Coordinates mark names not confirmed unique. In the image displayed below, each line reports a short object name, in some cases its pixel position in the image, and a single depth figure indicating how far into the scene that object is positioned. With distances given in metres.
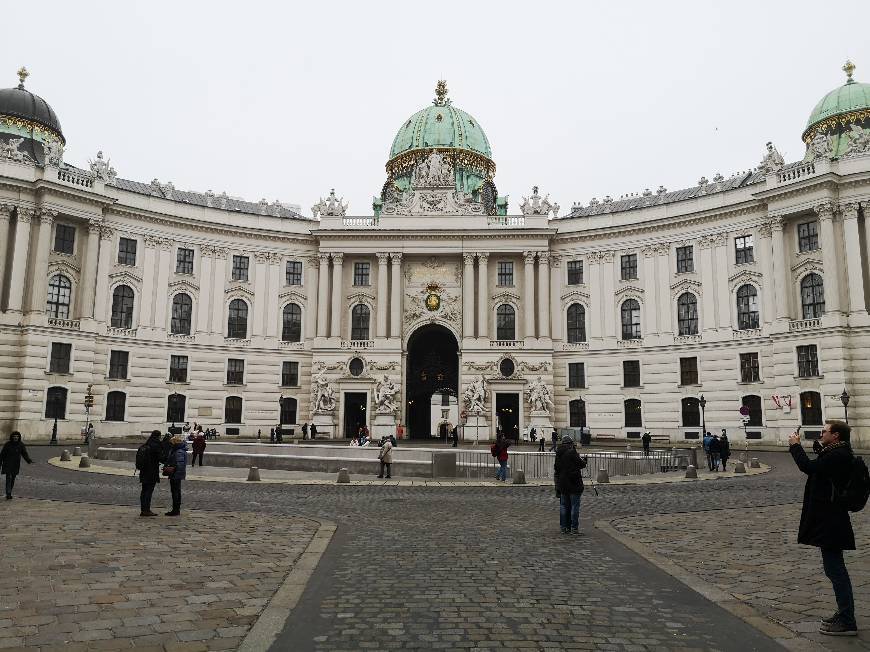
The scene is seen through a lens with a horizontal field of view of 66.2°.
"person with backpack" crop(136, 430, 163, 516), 14.59
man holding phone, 6.84
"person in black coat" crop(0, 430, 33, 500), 17.67
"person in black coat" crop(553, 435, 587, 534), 13.24
